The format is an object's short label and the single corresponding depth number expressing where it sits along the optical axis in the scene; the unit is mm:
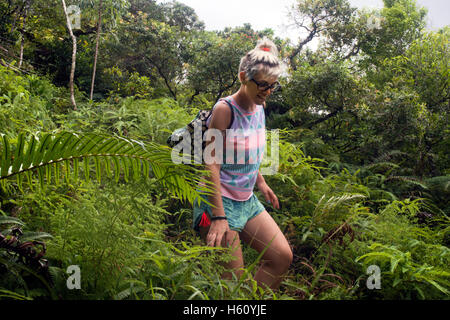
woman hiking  1879
